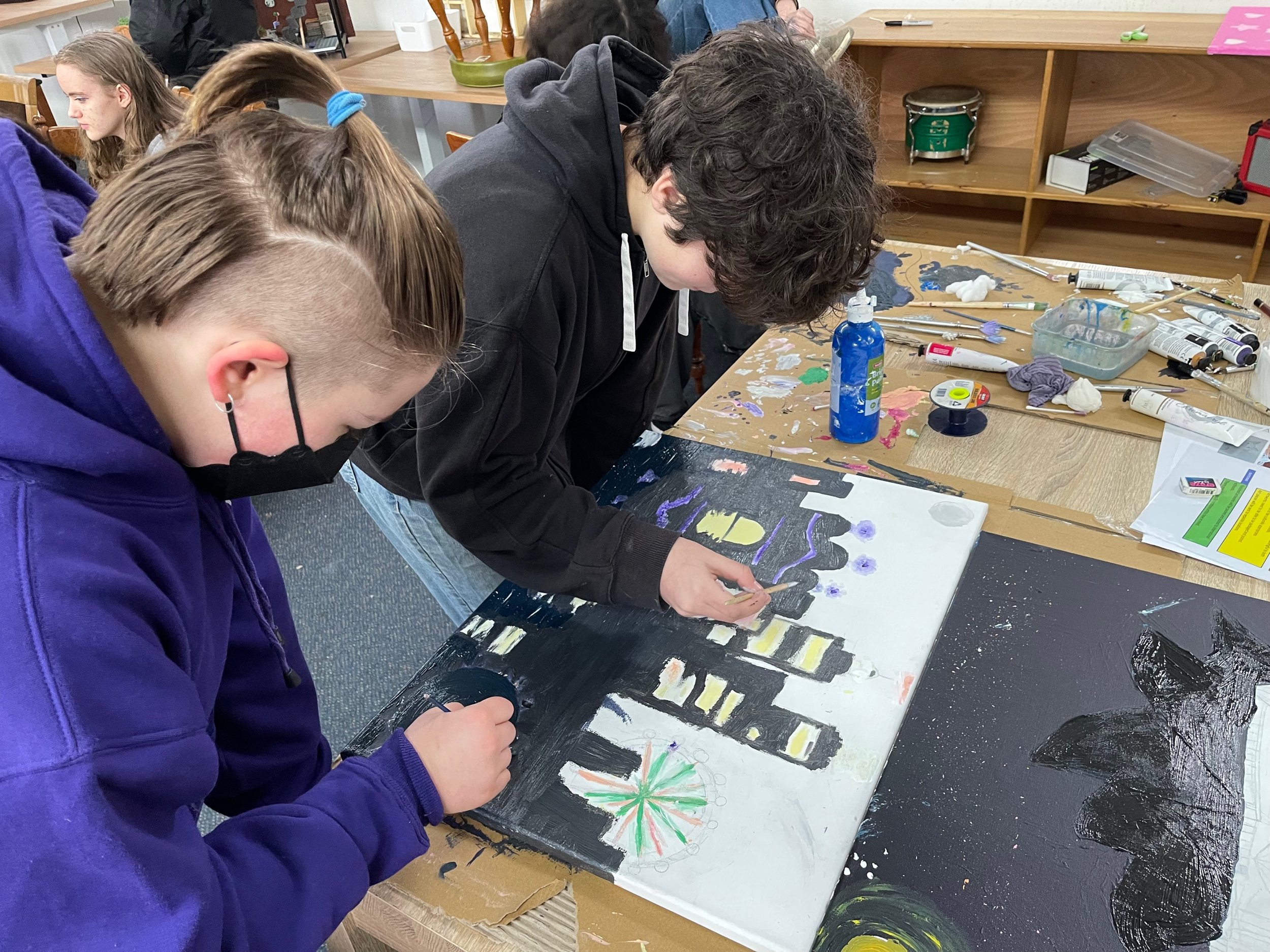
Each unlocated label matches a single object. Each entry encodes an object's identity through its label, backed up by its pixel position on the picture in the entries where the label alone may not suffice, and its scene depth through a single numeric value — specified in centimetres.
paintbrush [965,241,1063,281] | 167
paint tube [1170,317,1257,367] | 136
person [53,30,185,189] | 232
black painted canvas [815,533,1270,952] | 73
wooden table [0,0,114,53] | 363
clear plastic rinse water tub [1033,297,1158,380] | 139
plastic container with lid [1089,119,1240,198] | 256
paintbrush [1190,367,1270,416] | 129
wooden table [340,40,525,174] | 295
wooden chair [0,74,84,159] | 241
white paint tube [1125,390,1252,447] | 123
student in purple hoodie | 52
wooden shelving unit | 249
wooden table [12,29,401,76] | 342
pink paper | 216
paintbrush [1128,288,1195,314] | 152
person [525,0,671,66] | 162
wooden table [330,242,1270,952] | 76
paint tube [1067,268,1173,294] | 158
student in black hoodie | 90
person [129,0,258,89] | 299
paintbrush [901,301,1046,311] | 157
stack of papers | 105
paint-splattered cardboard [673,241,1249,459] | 131
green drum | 278
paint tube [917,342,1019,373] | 143
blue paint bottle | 123
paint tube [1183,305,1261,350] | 139
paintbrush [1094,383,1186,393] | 135
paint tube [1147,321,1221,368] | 137
